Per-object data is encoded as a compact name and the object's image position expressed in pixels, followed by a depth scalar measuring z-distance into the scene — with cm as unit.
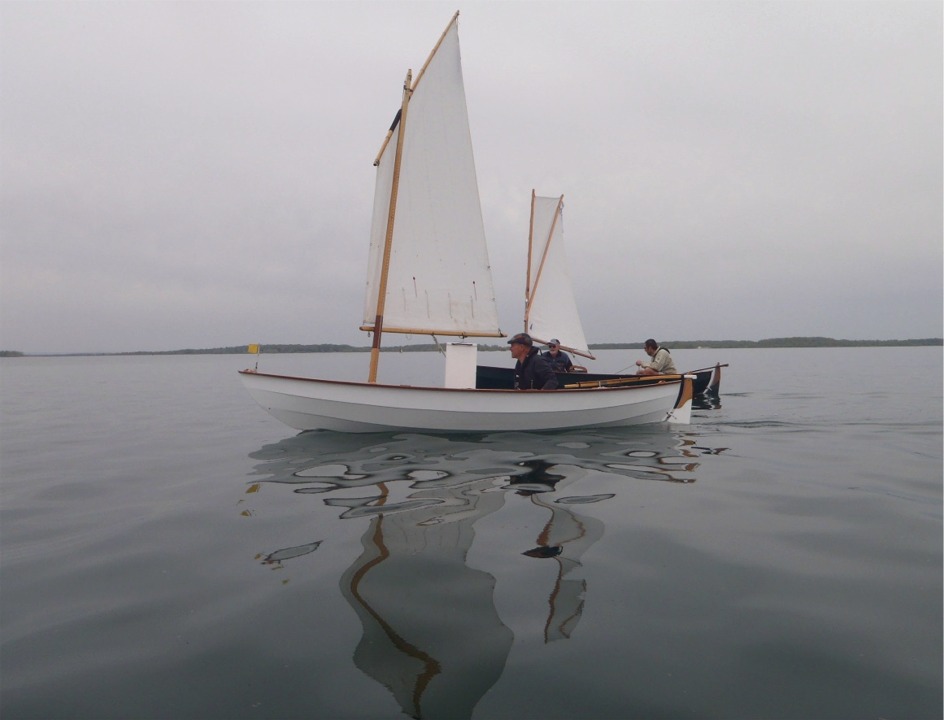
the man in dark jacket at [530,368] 1370
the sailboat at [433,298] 1255
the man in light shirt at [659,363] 1763
